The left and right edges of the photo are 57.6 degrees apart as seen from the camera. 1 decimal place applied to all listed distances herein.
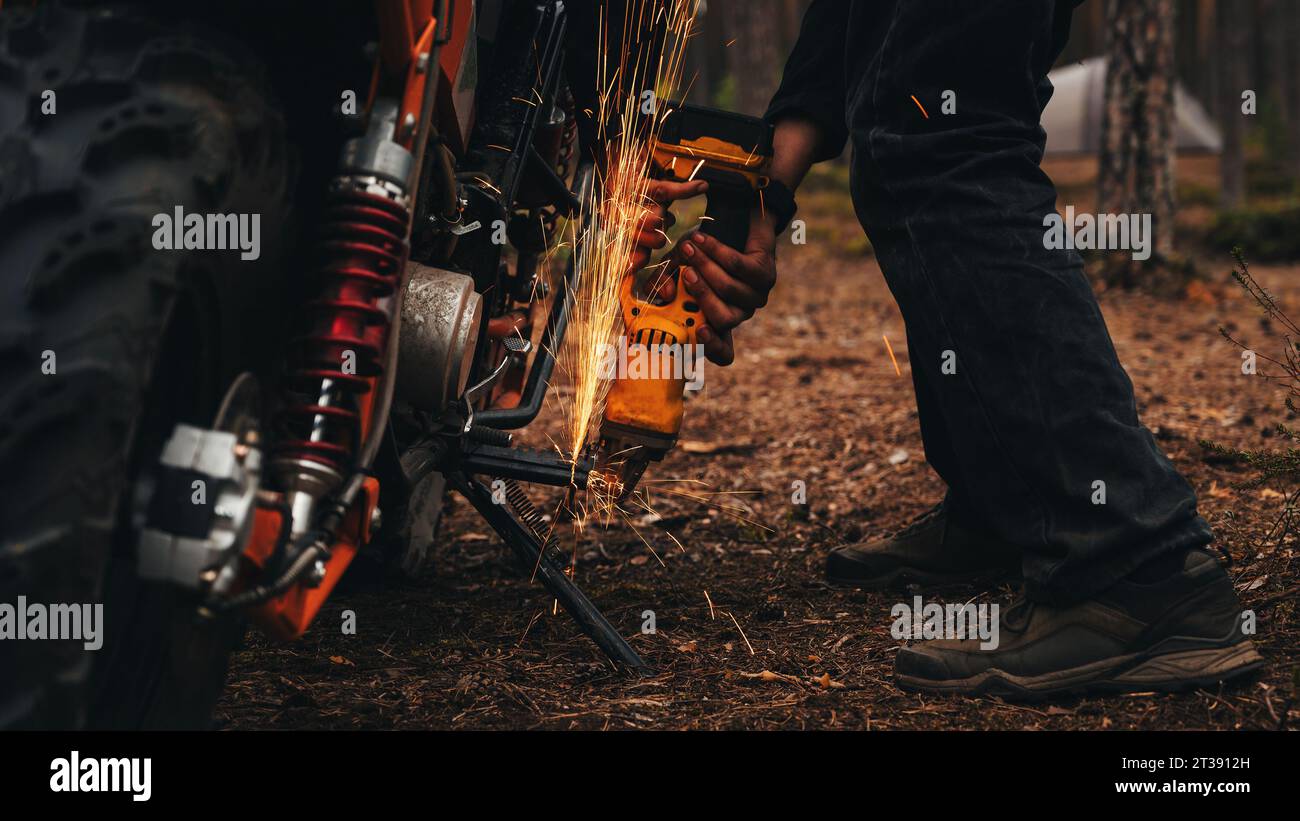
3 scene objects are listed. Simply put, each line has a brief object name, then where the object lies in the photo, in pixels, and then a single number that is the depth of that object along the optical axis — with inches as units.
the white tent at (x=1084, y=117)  729.0
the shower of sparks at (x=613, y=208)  95.0
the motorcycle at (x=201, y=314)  47.9
